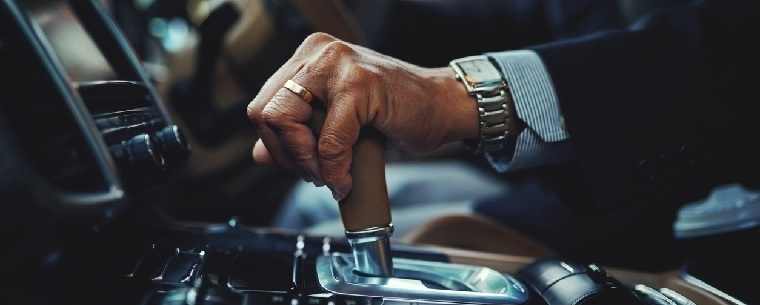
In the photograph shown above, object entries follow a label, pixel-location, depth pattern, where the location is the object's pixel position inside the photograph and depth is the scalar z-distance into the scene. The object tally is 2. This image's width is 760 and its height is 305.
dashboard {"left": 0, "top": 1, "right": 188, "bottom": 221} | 0.38
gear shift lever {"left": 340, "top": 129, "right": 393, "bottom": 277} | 0.50
